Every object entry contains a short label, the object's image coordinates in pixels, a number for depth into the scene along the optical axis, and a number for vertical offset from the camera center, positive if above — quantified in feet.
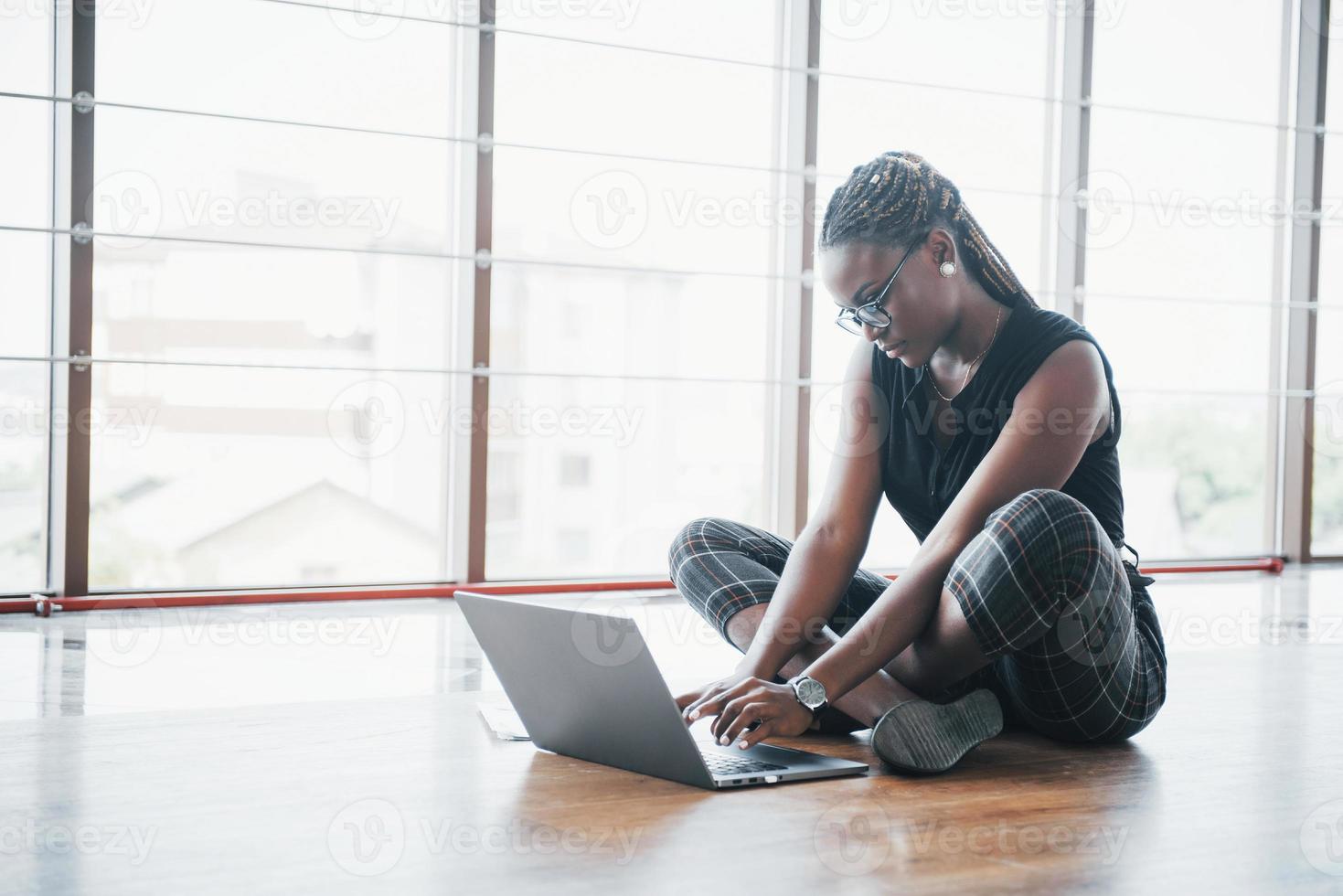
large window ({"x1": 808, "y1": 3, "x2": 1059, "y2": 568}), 14.65 +3.82
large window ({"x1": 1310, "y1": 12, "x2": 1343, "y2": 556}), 16.83 +1.06
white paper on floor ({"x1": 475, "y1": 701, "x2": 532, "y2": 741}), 5.16 -1.34
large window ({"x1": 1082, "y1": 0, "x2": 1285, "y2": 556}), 15.93 +2.31
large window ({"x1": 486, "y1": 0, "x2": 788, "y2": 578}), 13.33 +1.50
